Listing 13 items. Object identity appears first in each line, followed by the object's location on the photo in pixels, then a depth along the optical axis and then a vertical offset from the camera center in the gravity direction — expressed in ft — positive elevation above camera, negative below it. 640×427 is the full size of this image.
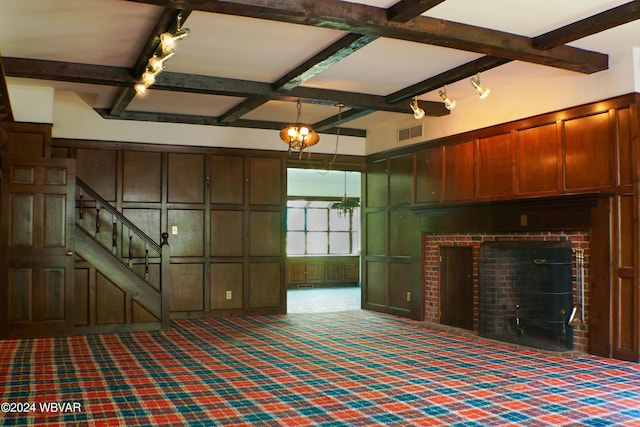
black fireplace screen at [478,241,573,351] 21.18 -2.41
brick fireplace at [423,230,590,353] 20.24 -1.20
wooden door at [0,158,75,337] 22.86 -0.53
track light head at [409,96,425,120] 22.41 +4.64
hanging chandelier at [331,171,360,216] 47.21 +2.27
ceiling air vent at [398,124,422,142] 28.58 +4.96
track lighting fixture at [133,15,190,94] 15.17 +4.99
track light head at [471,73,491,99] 19.03 +4.65
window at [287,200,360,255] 51.01 +0.21
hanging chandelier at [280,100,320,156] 25.23 +4.23
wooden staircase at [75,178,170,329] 24.70 -1.15
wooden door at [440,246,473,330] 25.48 -2.46
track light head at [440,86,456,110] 20.79 +4.63
